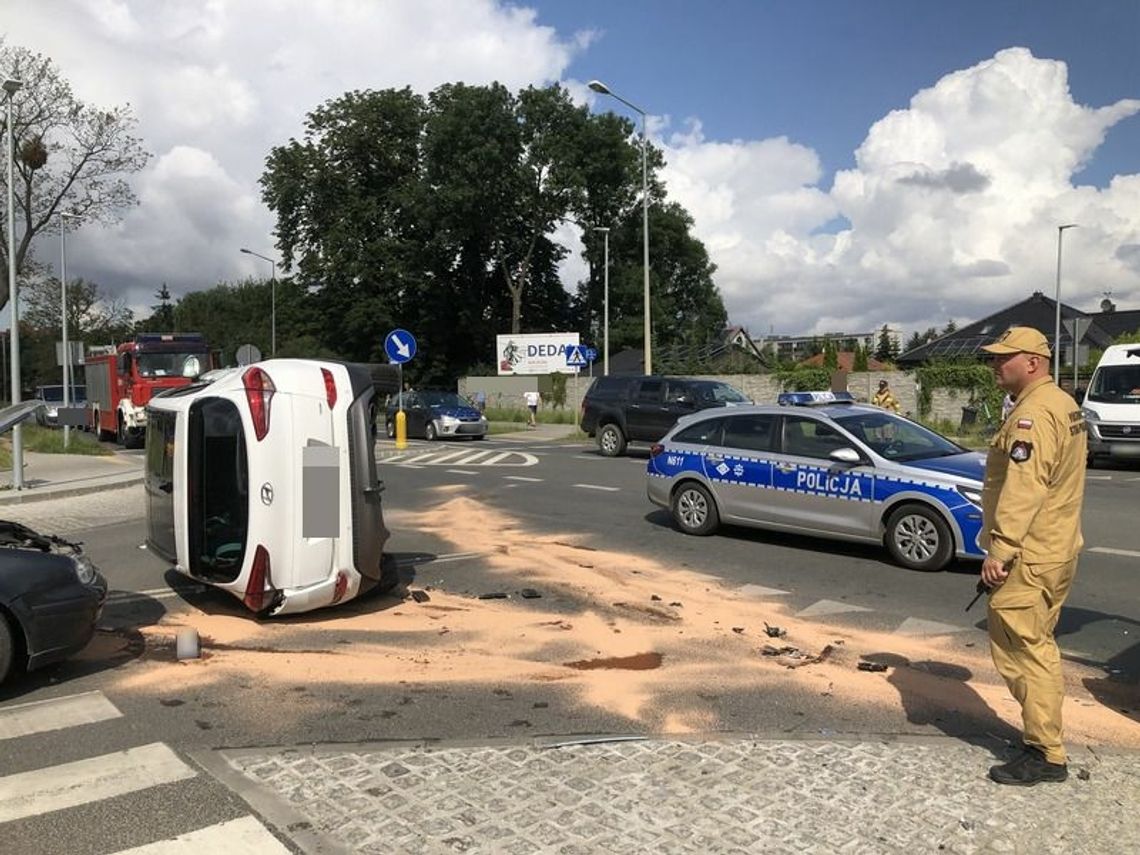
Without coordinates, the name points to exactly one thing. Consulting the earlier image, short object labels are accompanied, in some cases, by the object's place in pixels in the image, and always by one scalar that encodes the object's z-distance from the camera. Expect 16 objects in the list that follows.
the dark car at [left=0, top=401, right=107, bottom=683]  4.74
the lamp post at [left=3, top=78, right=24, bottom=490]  14.58
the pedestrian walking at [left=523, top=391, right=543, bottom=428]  35.95
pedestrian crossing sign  38.53
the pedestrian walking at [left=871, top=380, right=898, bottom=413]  18.33
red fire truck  23.84
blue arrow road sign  19.55
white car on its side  5.86
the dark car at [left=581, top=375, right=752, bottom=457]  20.05
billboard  41.58
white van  17.28
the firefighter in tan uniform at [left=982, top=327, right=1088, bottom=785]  3.62
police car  8.03
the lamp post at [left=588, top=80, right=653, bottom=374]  25.58
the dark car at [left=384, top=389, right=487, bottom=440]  26.83
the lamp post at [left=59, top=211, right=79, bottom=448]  27.66
